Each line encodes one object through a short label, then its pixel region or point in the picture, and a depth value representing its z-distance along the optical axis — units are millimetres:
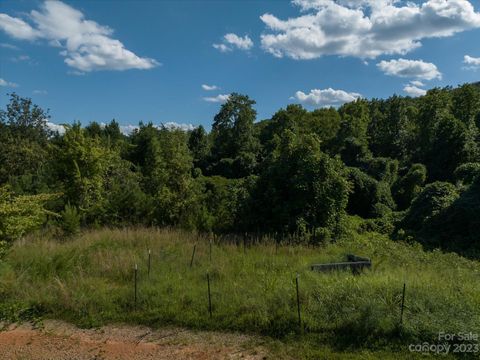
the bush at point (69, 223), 14156
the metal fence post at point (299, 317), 6609
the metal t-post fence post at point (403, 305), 6203
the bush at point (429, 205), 16828
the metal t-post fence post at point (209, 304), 7293
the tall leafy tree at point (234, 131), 46812
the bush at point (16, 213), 8477
